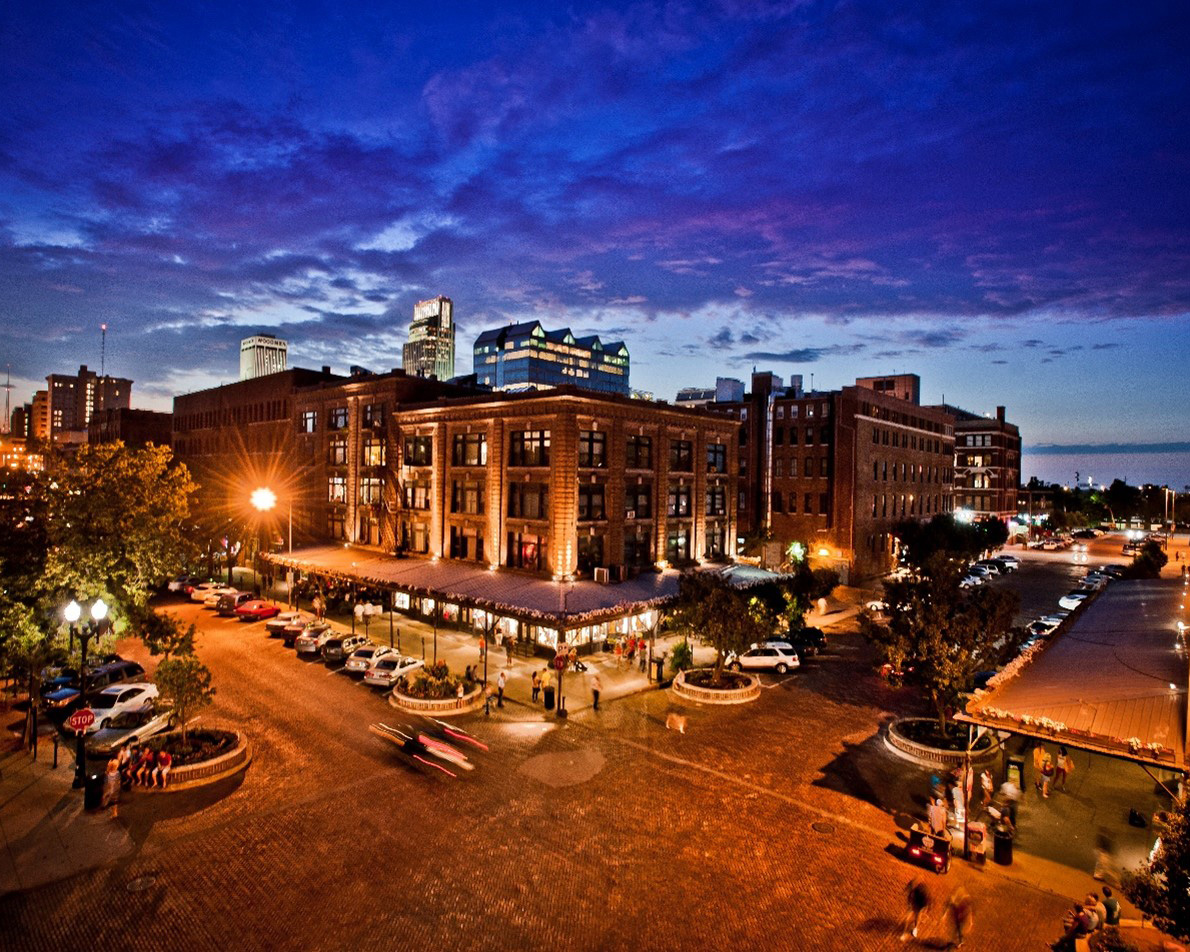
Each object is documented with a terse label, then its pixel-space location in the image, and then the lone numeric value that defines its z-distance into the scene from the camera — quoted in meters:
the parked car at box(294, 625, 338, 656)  35.09
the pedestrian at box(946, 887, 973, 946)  13.20
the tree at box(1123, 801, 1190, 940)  10.91
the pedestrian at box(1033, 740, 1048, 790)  20.98
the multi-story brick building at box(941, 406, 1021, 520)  111.06
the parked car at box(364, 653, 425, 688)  29.97
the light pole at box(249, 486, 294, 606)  49.65
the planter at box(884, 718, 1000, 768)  22.23
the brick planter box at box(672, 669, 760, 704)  28.80
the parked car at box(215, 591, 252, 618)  45.59
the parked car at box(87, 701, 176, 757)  22.58
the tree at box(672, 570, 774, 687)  28.80
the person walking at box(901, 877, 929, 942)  13.66
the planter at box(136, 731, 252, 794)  20.17
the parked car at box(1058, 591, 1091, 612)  49.64
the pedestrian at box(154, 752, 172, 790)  20.05
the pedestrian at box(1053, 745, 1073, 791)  20.75
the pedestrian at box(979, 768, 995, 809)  19.72
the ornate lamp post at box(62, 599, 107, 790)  19.56
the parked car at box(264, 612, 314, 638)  38.75
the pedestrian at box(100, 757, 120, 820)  18.88
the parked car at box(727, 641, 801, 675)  33.97
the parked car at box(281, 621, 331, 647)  36.44
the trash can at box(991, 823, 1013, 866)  16.47
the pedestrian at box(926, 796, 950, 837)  16.89
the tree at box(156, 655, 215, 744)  21.08
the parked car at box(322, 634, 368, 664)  33.88
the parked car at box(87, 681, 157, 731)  25.15
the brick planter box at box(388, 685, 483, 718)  27.06
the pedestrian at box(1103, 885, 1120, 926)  13.91
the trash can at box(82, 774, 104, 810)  18.58
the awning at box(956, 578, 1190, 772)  15.15
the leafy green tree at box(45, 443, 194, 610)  27.58
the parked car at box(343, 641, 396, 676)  31.44
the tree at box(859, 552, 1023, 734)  22.45
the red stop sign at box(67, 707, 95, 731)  19.00
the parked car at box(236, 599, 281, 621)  43.78
